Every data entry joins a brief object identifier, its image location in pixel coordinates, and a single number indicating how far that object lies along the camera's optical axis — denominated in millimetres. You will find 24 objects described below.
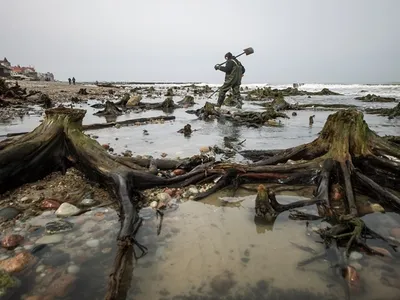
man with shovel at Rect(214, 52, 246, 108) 17297
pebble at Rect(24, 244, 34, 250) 2749
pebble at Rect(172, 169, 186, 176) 4855
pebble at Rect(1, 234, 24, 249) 2770
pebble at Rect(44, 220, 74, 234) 3074
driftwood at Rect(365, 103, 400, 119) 14344
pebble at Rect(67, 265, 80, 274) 2435
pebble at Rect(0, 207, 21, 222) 3316
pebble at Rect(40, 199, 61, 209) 3620
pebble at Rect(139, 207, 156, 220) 3479
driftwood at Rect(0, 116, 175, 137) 9117
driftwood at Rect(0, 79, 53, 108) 17391
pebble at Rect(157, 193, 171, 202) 3881
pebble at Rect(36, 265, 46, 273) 2432
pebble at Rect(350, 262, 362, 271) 2484
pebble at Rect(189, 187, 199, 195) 4194
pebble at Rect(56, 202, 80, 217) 3471
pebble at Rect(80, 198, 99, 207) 3715
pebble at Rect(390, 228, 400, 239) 3021
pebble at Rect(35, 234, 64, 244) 2875
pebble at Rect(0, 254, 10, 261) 2583
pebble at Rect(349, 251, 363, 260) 2609
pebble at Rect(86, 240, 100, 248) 2844
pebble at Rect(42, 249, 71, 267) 2547
